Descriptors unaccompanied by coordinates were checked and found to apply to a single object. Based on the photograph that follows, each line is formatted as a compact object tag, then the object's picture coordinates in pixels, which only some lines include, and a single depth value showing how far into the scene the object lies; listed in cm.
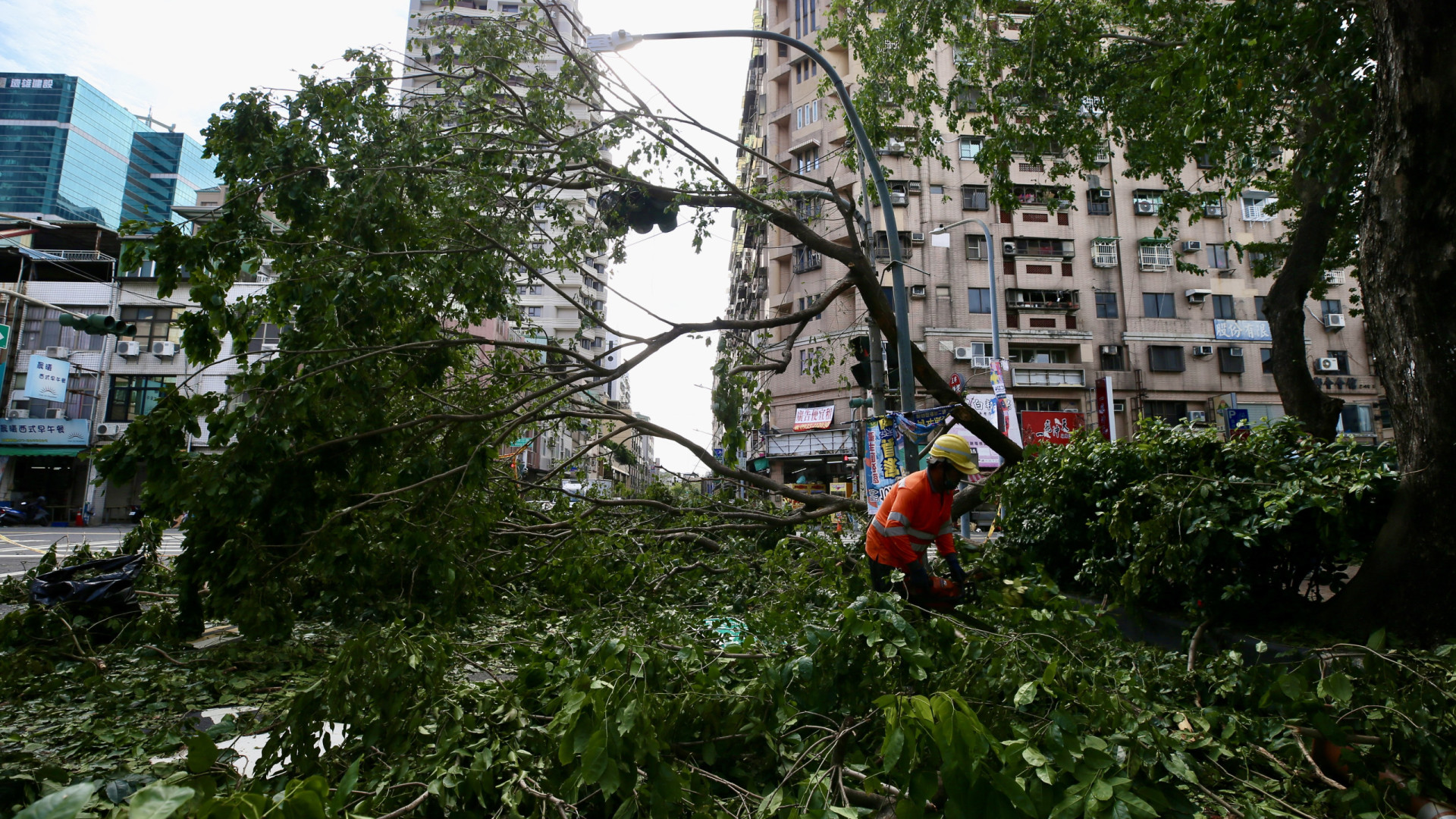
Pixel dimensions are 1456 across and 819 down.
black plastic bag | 580
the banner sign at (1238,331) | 3164
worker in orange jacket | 491
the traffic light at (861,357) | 938
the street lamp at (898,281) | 848
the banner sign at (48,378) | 2597
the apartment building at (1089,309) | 3077
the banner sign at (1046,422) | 2858
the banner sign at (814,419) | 3177
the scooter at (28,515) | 2500
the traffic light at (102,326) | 1045
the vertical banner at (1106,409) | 2819
